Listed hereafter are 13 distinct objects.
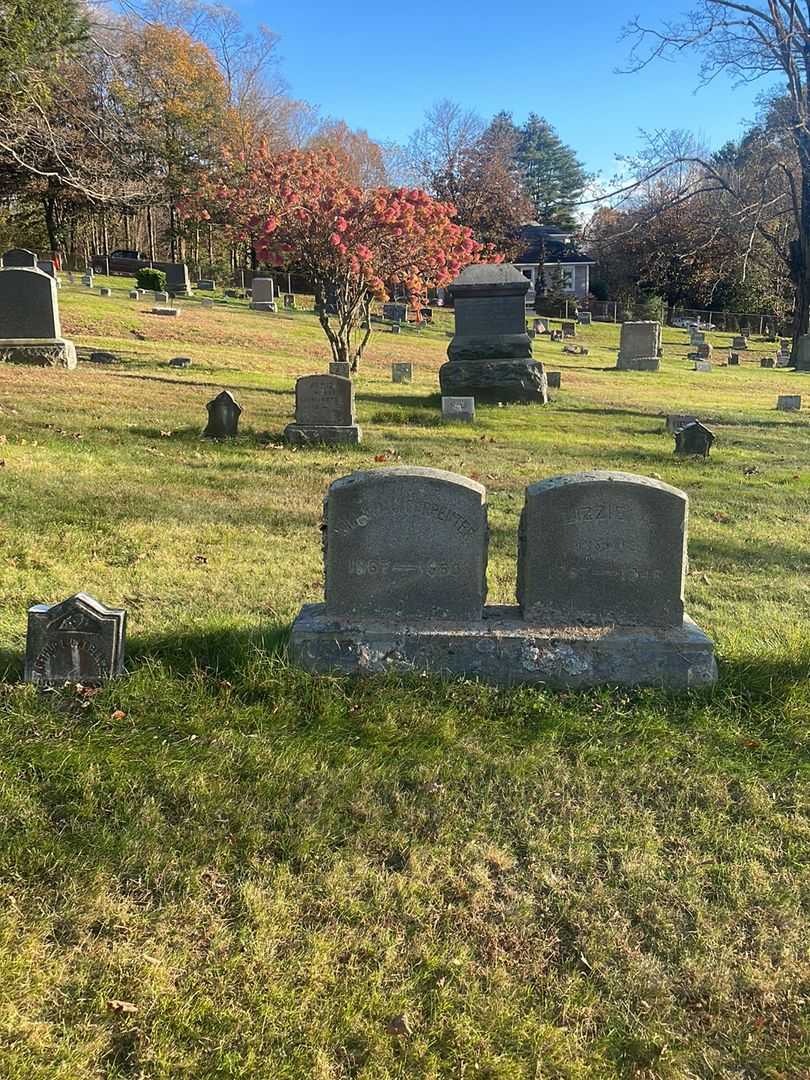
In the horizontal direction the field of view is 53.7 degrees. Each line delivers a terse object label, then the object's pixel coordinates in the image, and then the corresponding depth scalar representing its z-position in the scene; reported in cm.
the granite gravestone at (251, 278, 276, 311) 3816
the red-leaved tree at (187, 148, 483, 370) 1554
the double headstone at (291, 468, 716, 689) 406
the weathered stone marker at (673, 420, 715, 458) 1084
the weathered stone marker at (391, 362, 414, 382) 1939
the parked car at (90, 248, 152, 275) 4744
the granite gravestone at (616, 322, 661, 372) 2744
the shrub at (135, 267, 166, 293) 3738
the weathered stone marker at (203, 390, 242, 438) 1041
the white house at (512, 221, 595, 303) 6631
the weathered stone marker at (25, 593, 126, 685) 375
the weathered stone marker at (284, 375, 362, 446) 1058
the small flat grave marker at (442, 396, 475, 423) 1322
